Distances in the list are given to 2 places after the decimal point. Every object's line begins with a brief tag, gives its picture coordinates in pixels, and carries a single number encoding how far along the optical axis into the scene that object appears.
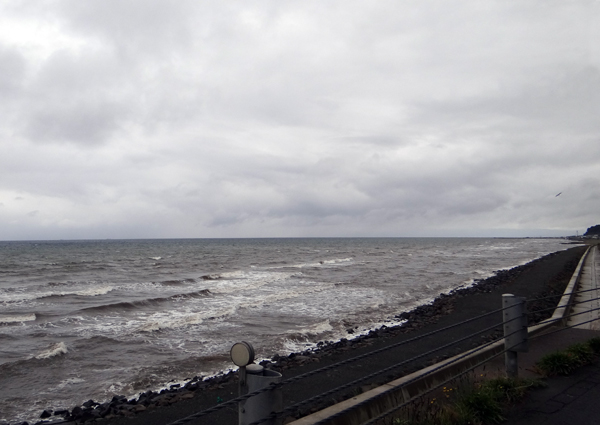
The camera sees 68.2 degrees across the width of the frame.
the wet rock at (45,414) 7.71
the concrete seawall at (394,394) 5.21
